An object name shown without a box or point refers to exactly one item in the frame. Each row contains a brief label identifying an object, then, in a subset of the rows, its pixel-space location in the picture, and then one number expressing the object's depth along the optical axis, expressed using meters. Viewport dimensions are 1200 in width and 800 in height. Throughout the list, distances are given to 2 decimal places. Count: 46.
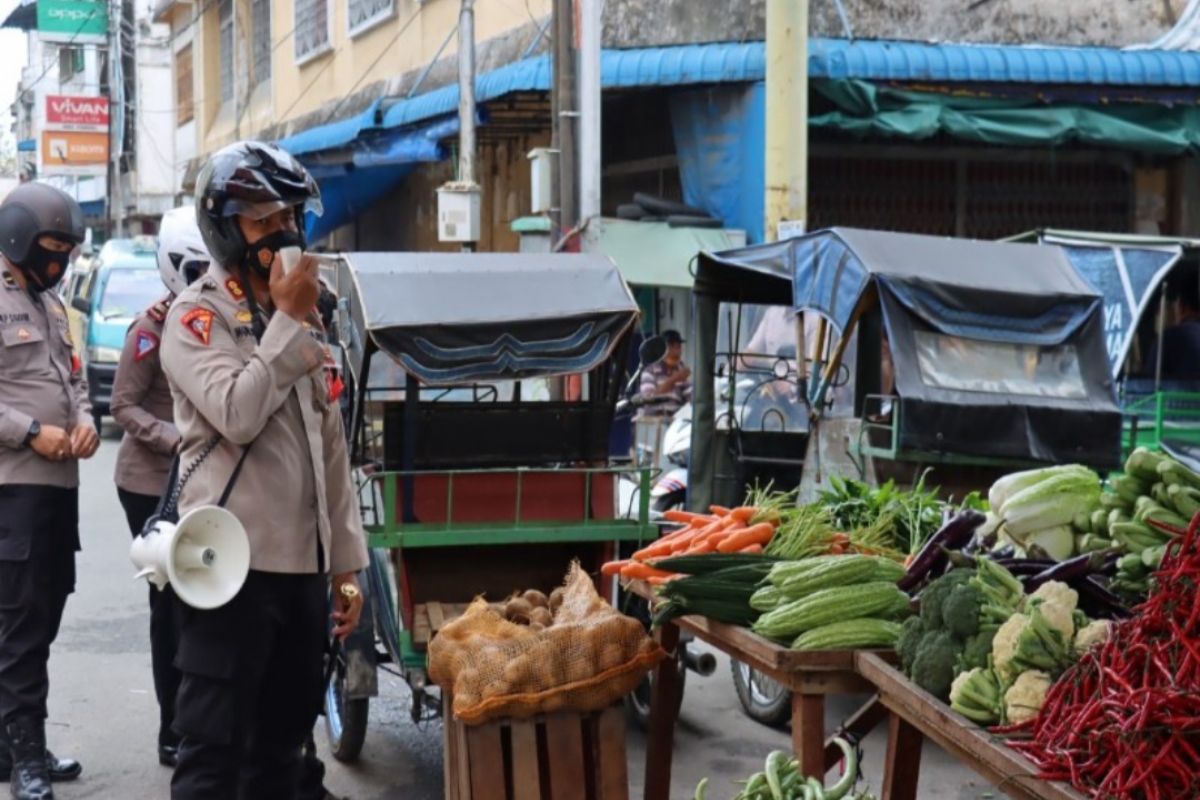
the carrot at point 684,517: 6.00
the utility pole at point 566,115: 12.62
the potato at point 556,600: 6.12
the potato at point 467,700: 4.96
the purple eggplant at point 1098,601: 4.10
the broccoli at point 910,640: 4.07
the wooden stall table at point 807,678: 4.26
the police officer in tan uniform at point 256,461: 4.24
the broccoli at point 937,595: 4.08
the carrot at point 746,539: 5.38
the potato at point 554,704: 5.00
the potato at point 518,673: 4.96
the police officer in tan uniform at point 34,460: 6.04
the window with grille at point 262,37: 29.19
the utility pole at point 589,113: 12.36
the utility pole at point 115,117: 33.59
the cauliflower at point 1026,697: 3.51
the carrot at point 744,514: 5.65
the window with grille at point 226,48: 32.29
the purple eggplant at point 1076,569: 4.22
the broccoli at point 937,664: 3.87
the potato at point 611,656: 5.11
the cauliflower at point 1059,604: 3.72
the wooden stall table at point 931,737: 3.29
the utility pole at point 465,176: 15.85
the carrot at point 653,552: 5.57
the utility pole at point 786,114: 11.15
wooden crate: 5.00
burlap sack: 4.97
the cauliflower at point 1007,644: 3.69
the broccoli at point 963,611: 3.94
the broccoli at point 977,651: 3.81
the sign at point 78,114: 35.66
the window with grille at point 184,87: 36.41
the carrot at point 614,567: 5.65
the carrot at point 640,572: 5.28
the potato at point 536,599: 6.09
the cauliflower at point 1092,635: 3.63
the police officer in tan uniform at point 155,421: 6.28
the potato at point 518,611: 5.83
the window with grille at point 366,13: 22.16
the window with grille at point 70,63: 50.34
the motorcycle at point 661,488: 7.01
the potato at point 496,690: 4.95
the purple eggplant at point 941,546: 4.76
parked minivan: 19.91
